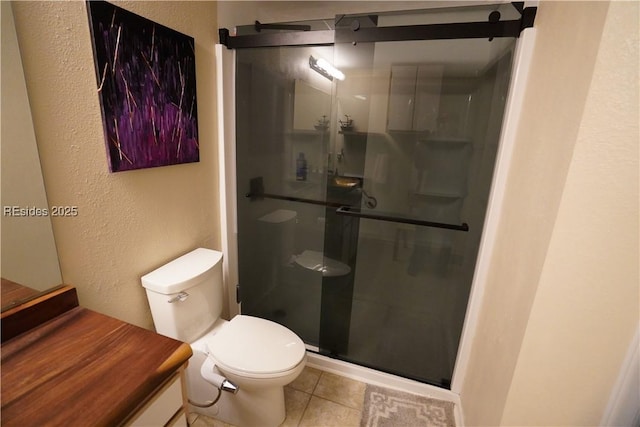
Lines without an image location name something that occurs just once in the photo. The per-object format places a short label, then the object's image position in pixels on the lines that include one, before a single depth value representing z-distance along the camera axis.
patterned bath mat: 1.46
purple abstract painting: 1.00
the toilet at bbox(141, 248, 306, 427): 1.21
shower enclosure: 1.35
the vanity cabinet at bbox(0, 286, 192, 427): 0.62
